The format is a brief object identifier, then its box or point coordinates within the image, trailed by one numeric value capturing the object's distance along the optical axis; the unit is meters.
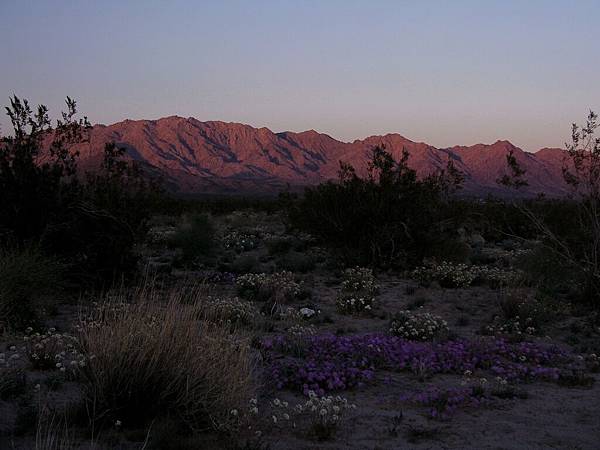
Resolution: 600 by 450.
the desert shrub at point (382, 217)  15.88
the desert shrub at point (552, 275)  12.29
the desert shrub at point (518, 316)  9.64
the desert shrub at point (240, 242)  20.21
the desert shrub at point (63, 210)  11.39
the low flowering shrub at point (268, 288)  11.83
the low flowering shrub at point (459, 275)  13.47
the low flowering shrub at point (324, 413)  5.34
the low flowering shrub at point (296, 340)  7.90
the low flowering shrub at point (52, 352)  6.56
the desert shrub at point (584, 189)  11.00
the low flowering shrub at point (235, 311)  8.92
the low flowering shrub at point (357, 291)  10.94
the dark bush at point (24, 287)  8.44
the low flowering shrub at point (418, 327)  9.06
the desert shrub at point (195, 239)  17.08
